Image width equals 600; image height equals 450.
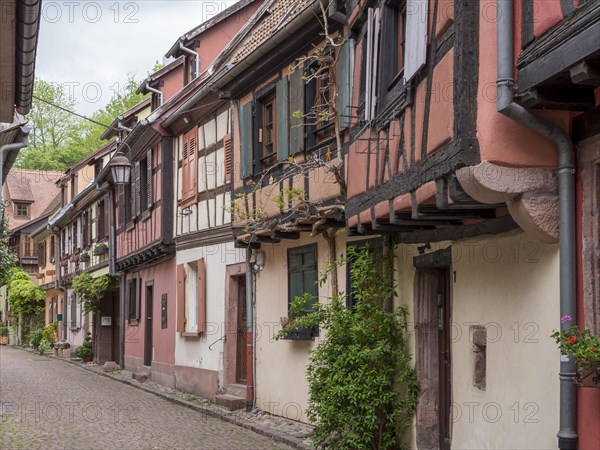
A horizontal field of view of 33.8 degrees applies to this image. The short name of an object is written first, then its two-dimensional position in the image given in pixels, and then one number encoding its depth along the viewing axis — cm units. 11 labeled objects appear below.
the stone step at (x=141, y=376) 2178
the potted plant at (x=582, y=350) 573
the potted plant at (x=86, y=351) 3073
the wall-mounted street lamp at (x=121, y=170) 2164
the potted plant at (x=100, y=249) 2891
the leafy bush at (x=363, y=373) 988
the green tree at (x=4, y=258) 1788
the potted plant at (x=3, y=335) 5106
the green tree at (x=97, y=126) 4438
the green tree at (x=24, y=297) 4503
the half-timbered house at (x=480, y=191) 629
